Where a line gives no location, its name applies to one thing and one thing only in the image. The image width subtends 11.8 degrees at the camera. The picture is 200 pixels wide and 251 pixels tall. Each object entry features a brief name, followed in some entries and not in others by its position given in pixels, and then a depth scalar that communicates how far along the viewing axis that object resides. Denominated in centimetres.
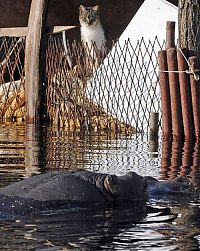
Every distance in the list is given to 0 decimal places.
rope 1339
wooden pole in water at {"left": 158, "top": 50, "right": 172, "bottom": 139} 1373
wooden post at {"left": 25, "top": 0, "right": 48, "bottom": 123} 1728
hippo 737
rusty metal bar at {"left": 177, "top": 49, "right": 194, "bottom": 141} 1349
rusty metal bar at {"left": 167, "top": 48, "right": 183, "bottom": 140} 1358
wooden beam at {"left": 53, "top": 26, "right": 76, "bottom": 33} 1909
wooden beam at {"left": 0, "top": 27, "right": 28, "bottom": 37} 1818
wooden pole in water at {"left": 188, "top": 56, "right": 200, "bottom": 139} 1339
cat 2150
